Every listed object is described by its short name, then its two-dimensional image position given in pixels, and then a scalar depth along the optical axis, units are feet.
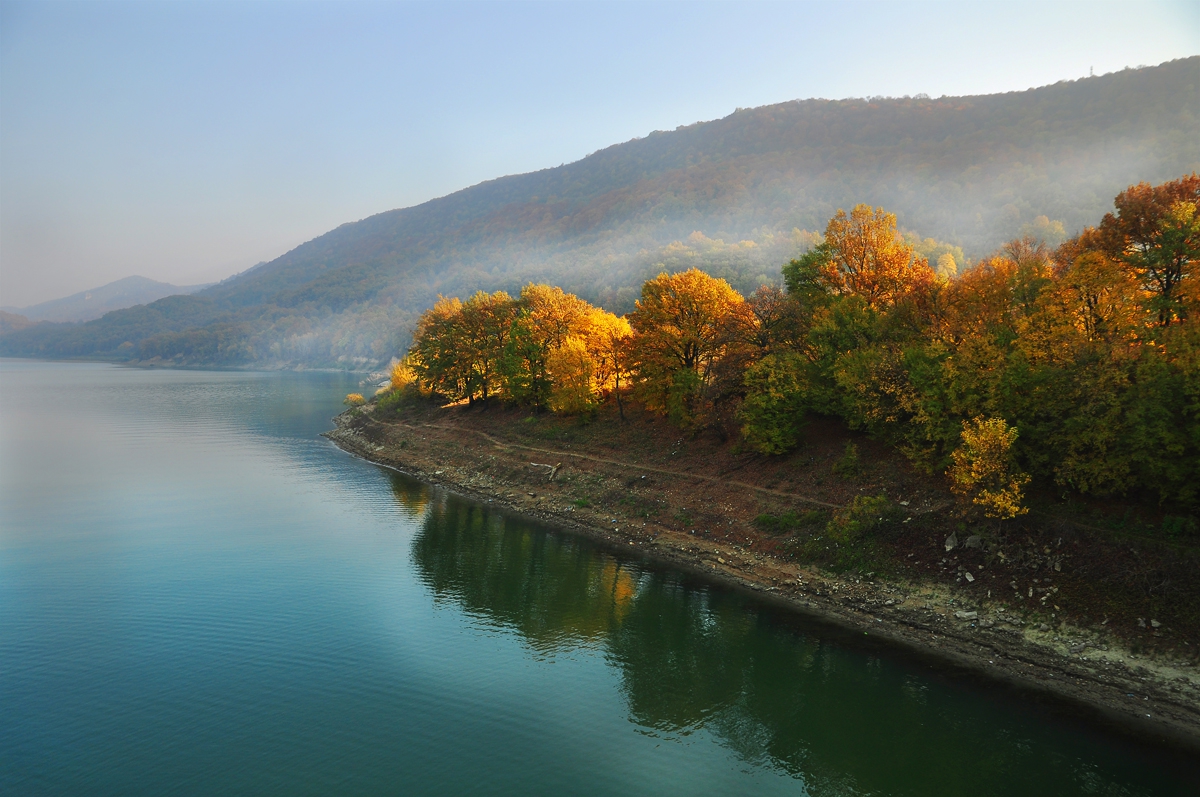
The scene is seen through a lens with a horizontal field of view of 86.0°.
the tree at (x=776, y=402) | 133.90
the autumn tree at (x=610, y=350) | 187.62
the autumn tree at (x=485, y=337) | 235.20
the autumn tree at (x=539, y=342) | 211.16
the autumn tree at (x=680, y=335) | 162.30
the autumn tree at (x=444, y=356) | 244.22
